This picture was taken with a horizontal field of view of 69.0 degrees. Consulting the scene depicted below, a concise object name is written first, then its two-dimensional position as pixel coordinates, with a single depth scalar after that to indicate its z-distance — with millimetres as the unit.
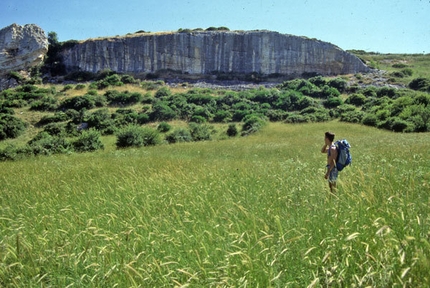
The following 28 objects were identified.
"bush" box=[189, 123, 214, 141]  23664
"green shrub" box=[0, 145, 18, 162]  15986
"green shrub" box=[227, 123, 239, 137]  25512
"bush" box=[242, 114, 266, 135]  25031
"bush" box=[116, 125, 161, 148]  20609
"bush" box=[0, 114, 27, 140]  24148
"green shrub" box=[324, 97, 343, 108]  32875
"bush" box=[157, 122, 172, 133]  26031
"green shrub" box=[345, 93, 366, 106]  32781
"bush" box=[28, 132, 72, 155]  18156
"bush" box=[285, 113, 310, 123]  27891
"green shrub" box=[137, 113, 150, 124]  28719
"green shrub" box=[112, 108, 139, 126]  27711
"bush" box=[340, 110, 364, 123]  26666
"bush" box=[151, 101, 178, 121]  29578
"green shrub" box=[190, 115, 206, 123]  29375
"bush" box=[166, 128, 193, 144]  22703
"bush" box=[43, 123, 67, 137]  24381
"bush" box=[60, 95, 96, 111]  31312
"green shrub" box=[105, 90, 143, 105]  34812
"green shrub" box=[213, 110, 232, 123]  30203
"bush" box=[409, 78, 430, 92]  35019
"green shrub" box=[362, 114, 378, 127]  24369
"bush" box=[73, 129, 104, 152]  19594
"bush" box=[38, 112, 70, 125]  27359
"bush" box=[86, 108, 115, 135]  25328
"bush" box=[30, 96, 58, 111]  30922
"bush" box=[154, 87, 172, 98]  37438
